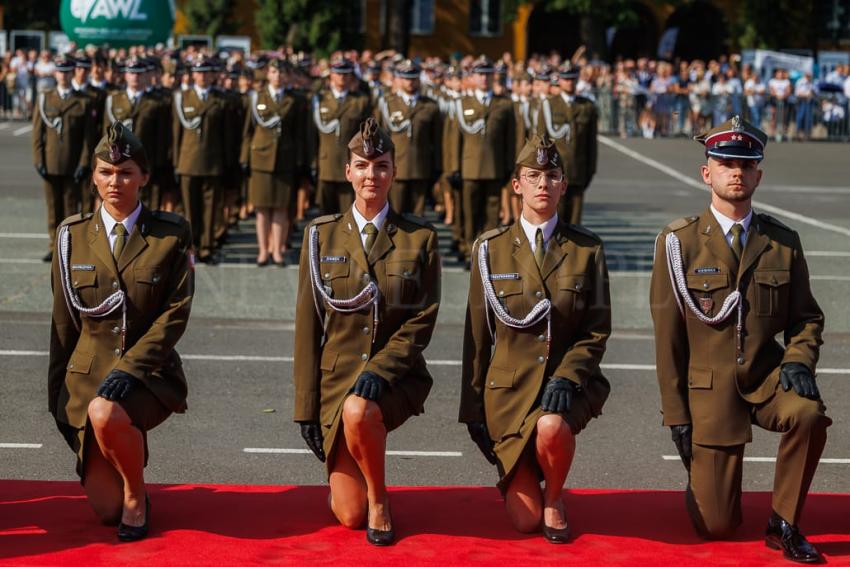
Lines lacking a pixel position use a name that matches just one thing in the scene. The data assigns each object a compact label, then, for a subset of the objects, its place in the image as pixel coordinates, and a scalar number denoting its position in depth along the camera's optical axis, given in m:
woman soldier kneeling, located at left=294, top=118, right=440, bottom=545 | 6.88
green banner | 23.50
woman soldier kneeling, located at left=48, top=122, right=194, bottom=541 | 6.67
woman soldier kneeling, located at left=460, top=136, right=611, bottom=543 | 6.80
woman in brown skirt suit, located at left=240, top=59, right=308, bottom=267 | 15.85
